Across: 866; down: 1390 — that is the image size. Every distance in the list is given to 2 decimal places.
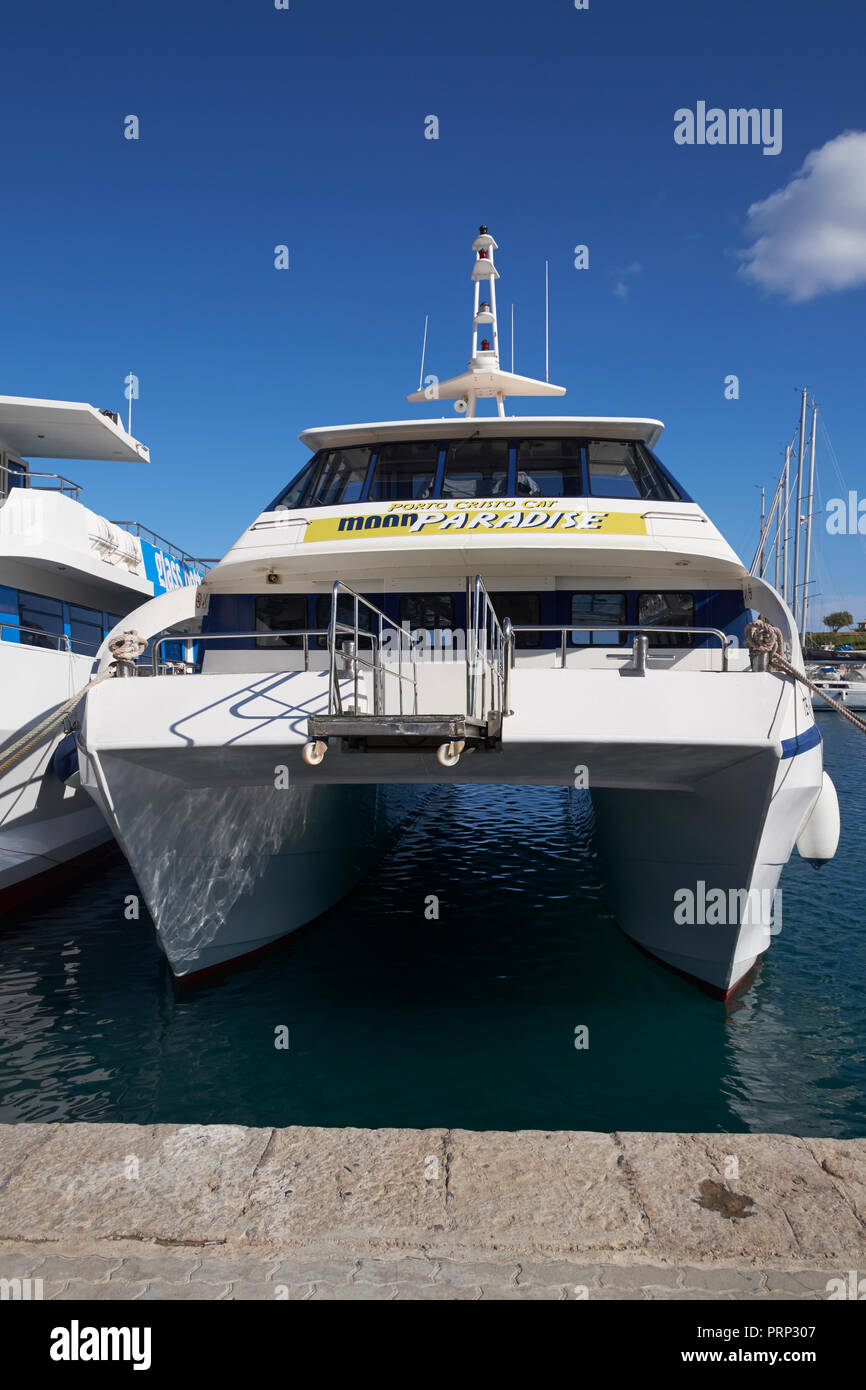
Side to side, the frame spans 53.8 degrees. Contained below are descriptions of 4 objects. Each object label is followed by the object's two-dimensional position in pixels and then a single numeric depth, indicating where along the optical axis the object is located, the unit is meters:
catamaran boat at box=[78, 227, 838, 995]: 6.34
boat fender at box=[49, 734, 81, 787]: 10.98
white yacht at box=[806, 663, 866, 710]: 49.44
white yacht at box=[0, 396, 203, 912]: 11.23
